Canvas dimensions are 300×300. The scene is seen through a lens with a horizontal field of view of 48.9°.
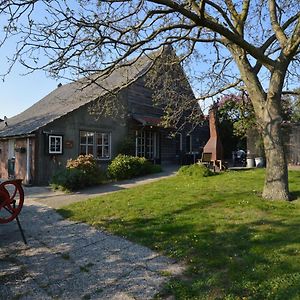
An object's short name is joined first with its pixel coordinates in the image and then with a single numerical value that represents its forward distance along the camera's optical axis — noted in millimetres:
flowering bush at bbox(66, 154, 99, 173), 13625
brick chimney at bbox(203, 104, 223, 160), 16341
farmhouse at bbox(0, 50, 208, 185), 15633
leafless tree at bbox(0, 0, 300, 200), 7707
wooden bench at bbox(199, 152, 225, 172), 16172
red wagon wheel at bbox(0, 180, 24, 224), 6117
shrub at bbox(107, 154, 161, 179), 15289
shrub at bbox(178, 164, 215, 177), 14245
